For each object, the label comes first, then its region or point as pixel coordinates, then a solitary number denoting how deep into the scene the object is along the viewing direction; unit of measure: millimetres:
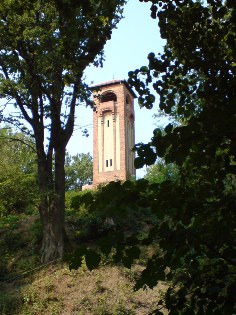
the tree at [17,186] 14148
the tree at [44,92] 11945
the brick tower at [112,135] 37531
